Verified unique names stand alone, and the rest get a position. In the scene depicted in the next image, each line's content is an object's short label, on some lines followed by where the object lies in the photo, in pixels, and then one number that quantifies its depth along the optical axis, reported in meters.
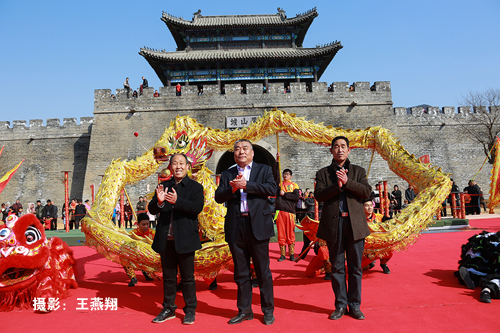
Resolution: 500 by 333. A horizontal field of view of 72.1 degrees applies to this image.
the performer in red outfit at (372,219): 4.31
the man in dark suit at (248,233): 2.73
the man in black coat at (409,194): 11.25
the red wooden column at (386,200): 9.85
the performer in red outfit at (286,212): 5.05
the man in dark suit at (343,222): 2.78
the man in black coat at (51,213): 11.69
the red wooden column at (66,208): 9.78
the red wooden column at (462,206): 9.58
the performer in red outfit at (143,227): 4.43
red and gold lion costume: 3.29
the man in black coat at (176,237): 2.82
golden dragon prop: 3.41
